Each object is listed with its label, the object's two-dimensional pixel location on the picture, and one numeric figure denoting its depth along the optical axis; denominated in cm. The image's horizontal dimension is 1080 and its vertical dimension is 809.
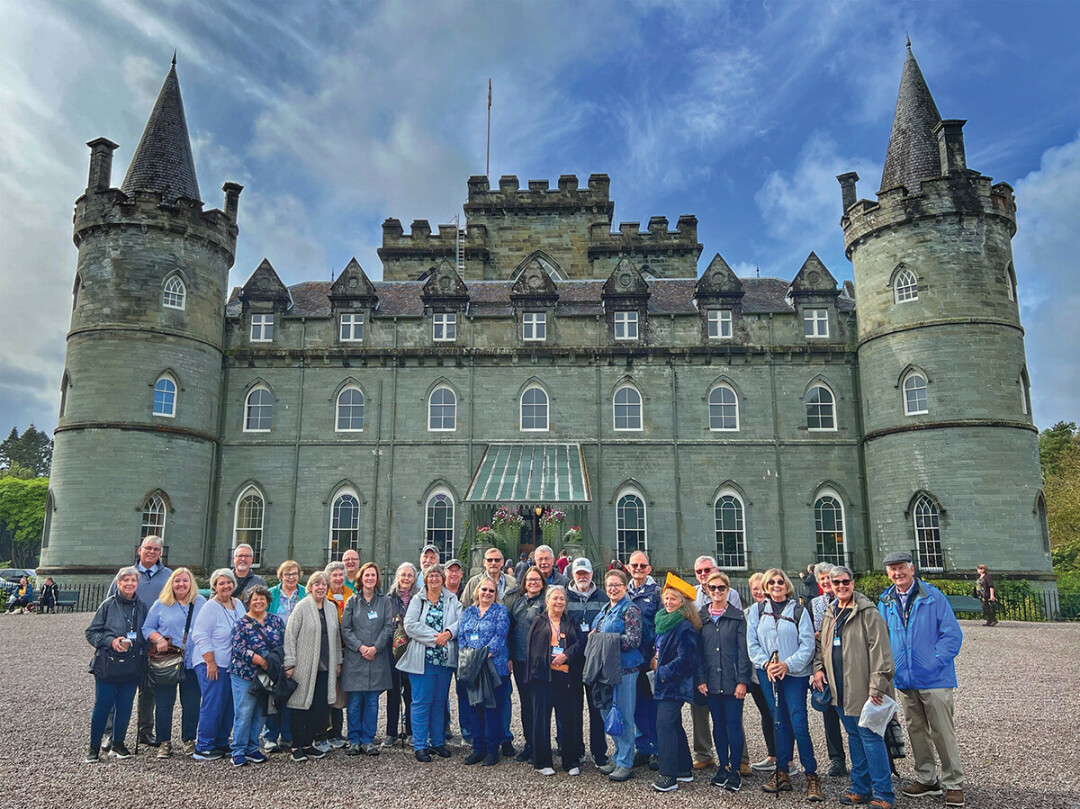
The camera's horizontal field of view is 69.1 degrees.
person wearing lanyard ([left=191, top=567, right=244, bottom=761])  854
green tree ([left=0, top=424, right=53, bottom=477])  9700
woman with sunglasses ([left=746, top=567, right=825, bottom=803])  768
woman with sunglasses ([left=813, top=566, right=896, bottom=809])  719
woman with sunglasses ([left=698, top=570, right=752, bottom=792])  787
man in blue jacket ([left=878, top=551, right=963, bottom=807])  758
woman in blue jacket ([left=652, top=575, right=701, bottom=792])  782
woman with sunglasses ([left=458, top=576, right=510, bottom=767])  859
